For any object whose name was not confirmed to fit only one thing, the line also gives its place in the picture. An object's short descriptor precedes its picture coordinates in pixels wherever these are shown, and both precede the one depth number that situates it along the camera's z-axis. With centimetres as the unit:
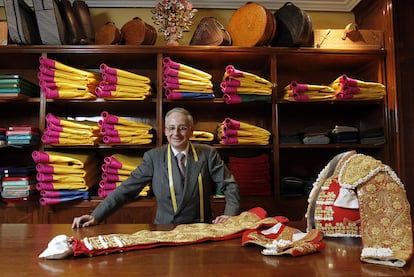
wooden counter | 98
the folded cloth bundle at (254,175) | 273
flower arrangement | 270
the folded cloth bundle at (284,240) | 112
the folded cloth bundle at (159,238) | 111
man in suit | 199
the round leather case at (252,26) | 265
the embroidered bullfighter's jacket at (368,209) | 105
